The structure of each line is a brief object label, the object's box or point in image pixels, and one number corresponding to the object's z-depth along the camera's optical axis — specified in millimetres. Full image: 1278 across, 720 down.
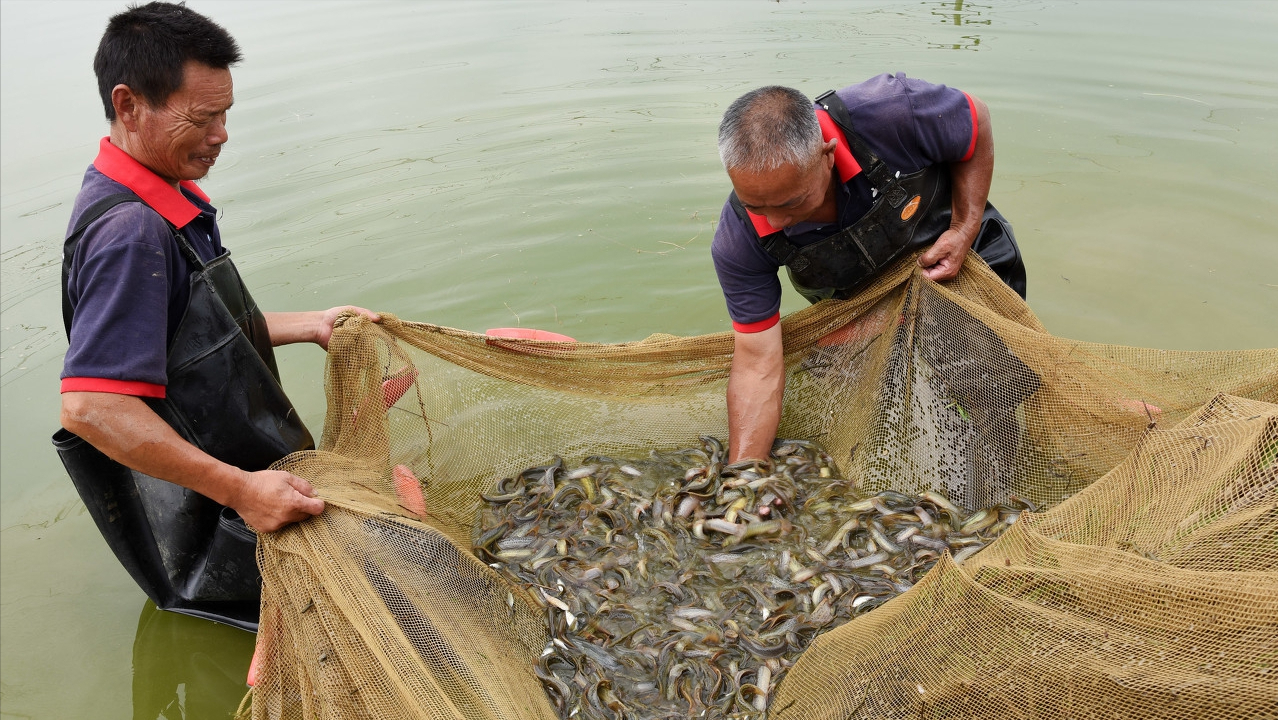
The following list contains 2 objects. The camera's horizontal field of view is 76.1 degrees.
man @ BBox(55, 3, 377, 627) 2809
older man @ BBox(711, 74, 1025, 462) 3840
